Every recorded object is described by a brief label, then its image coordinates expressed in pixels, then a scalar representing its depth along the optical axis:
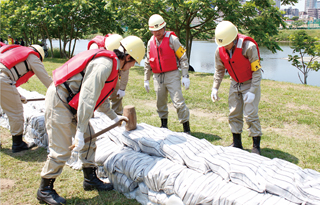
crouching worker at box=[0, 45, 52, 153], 4.07
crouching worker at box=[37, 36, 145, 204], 2.50
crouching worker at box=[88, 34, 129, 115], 4.18
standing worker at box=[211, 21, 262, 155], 3.58
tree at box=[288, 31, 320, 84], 11.86
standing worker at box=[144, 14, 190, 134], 4.46
